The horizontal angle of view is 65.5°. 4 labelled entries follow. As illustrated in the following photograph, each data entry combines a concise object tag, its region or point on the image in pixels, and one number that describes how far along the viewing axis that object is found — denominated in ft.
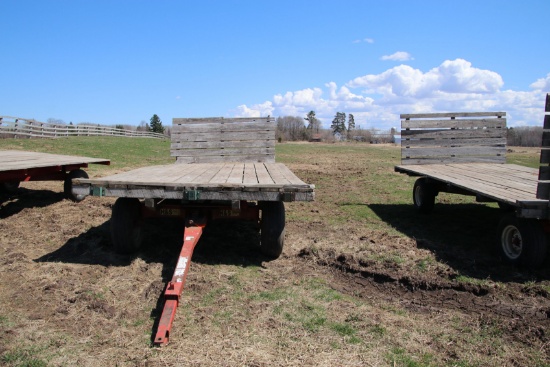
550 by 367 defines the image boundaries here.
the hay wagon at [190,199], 15.28
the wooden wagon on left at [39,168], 24.20
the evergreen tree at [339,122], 339.36
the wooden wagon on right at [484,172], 16.02
